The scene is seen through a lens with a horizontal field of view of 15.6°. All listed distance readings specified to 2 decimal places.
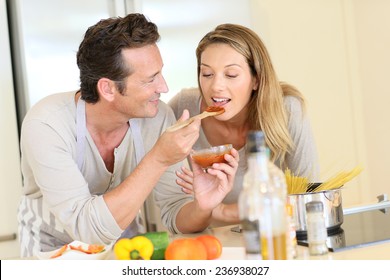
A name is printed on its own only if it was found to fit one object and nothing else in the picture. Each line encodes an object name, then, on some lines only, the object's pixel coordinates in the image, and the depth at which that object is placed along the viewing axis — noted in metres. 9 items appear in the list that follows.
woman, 3.03
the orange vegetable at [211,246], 2.45
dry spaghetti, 2.58
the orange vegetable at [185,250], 2.38
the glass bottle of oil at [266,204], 2.21
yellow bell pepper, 2.41
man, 2.81
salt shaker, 2.39
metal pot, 2.55
